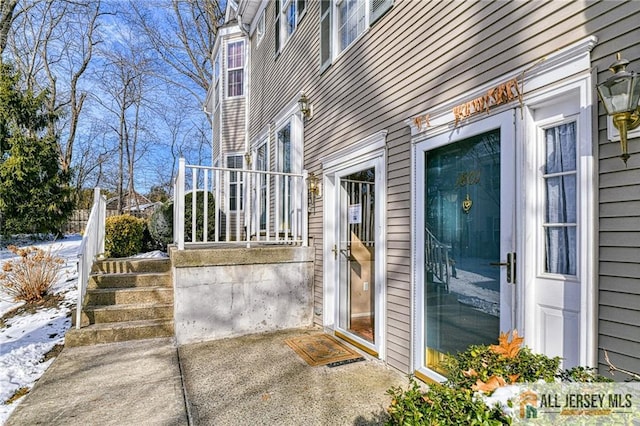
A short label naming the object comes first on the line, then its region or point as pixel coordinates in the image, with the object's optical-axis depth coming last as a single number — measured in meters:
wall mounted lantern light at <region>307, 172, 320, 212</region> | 5.14
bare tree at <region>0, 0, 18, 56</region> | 10.90
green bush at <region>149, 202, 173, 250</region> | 8.90
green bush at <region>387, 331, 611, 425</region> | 1.33
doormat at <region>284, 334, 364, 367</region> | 3.75
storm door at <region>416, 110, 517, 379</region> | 2.38
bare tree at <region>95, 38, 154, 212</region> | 16.97
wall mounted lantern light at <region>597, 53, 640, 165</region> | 1.61
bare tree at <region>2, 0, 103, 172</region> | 13.44
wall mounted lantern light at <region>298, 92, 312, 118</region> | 5.47
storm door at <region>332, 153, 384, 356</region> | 4.18
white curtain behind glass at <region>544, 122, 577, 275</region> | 2.02
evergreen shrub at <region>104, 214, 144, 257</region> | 8.23
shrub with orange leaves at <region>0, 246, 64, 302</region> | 5.91
